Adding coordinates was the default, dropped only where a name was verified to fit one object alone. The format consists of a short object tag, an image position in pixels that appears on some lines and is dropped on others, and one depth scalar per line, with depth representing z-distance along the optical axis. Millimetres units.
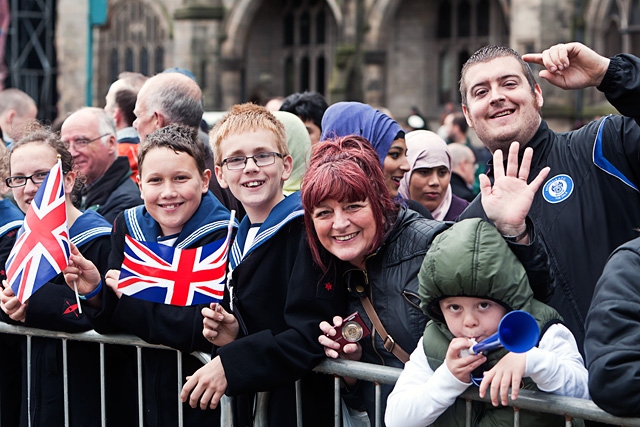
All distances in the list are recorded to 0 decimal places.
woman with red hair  3443
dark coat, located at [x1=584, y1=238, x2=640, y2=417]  2727
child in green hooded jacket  2945
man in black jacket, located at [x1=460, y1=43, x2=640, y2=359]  3502
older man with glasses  5727
